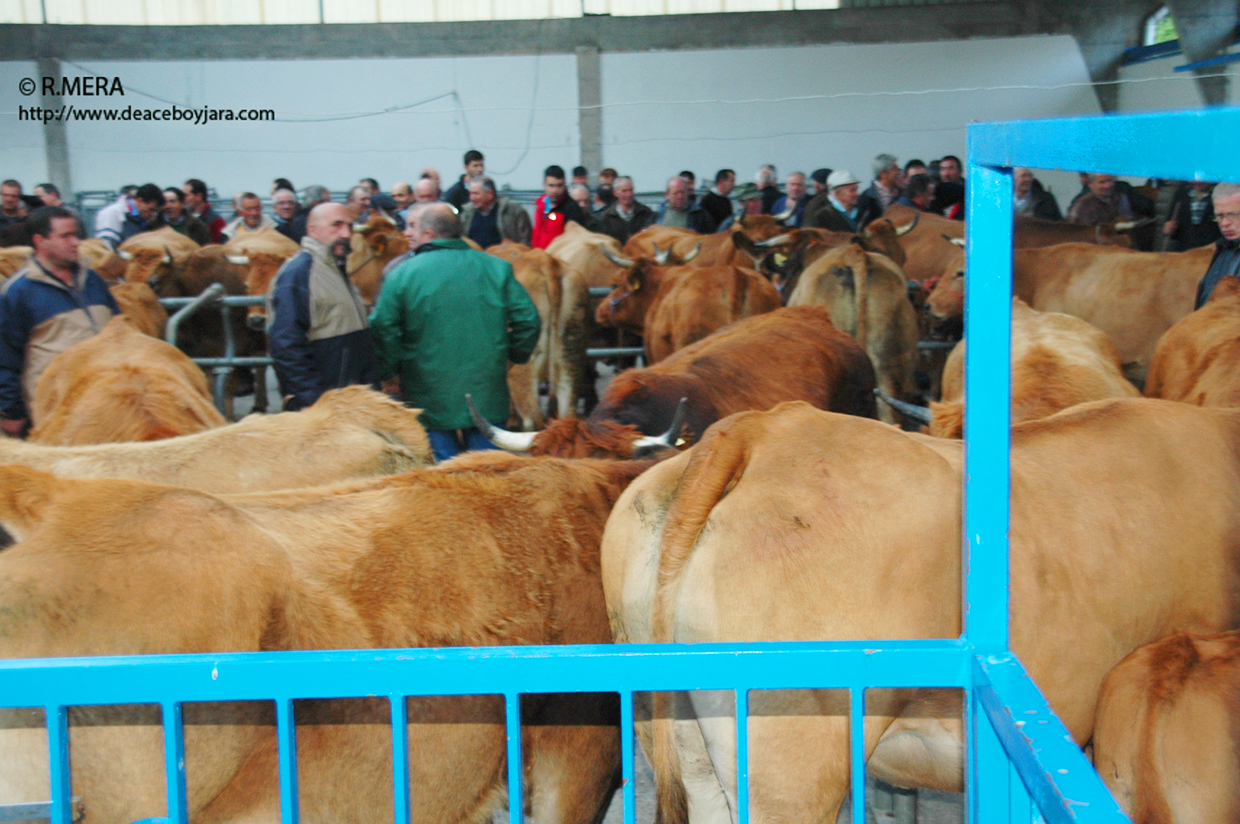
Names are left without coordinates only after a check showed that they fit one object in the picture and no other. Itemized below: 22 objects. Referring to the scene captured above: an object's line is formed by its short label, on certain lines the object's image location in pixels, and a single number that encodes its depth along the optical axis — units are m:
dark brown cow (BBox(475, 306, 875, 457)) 3.81
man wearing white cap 11.05
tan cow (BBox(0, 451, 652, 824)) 2.03
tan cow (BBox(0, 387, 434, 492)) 3.29
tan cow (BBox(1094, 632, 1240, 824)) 2.23
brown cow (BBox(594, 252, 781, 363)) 7.63
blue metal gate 1.59
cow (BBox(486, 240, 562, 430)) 8.02
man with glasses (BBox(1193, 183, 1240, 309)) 5.18
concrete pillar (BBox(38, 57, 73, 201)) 17.12
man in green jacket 5.33
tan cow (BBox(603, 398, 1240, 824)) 2.39
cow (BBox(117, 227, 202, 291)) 8.88
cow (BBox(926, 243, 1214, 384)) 6.87
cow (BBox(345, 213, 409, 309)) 9.27
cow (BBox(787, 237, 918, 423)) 7.40
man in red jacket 11.93
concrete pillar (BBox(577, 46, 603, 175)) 18.50
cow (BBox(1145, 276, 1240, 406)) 4.32
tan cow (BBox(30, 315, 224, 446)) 4.11
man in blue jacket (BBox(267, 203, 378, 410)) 4.83
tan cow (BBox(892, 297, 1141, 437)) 4.06
